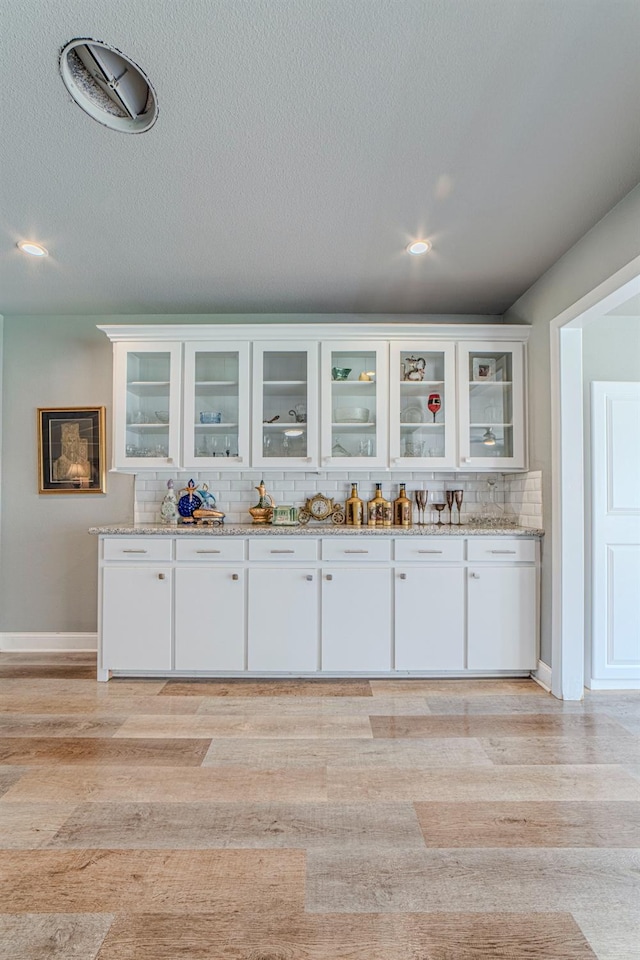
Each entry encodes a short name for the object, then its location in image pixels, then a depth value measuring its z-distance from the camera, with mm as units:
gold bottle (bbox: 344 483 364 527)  3535
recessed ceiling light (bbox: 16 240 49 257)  2718
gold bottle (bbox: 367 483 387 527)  3576
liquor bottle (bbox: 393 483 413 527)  3531
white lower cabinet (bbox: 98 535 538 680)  3105
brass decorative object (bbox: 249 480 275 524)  3559
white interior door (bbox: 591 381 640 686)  3074
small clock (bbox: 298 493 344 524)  3645
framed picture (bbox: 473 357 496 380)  3426
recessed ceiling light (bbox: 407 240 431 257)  2660
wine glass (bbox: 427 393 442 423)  3434
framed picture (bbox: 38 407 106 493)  3762
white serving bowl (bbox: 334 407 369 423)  3453
